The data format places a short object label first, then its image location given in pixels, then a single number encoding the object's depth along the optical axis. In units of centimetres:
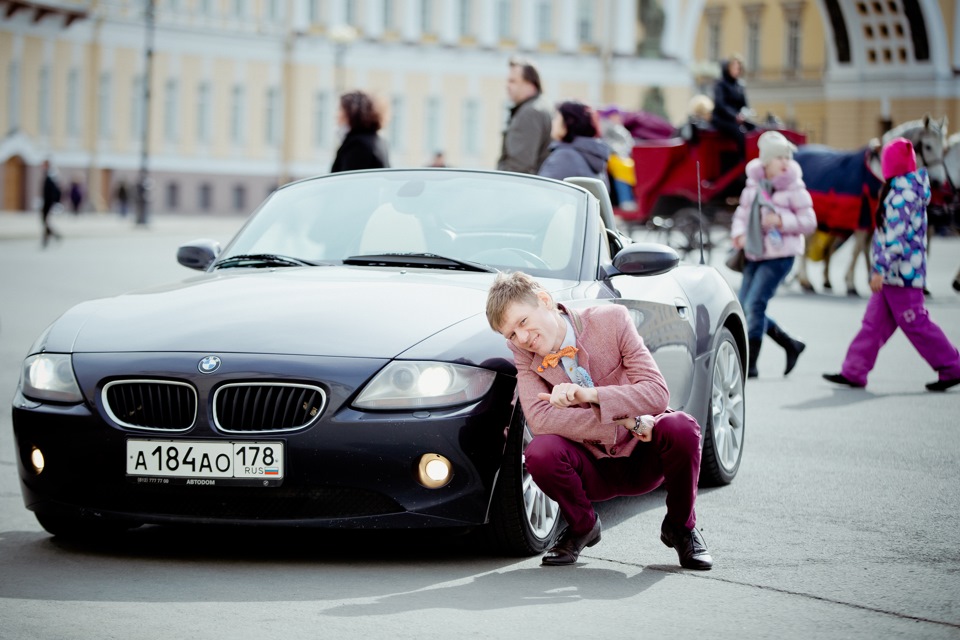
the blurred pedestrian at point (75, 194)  6462
